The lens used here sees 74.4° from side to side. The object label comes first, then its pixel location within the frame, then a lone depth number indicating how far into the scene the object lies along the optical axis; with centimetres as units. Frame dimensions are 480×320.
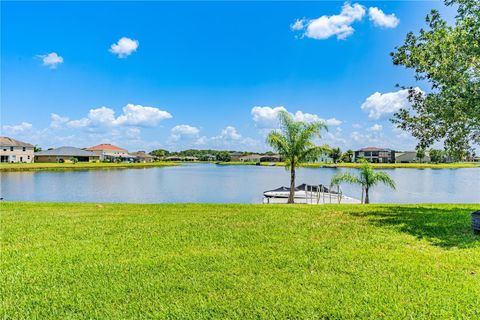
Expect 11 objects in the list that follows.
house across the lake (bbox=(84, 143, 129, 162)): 11019
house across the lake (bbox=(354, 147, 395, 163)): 13850
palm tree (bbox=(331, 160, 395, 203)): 2102
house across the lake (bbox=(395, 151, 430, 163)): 14562
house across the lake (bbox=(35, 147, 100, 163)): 8709
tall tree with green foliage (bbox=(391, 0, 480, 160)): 859
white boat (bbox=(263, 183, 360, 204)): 2442
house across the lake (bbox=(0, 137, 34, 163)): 7338
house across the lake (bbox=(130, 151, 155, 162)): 13127
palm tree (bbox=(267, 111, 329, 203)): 1866
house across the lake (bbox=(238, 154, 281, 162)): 16800
